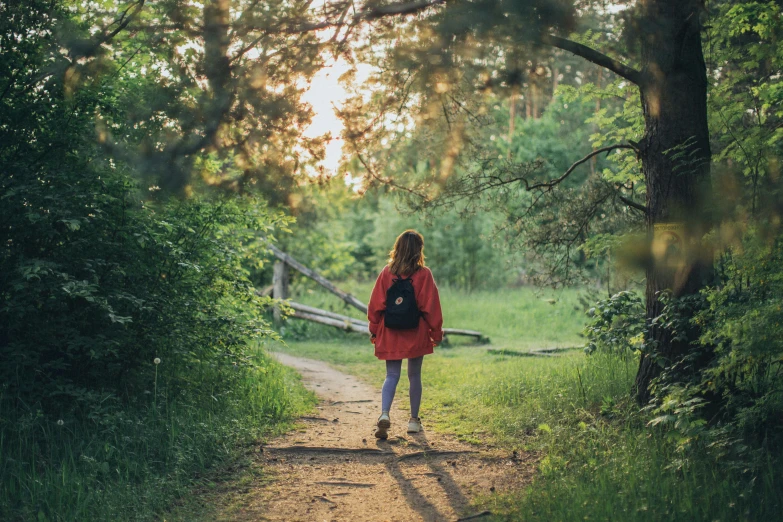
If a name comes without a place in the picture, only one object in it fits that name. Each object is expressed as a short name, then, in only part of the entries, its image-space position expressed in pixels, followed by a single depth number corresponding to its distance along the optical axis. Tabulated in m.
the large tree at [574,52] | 4.34
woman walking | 6.37
